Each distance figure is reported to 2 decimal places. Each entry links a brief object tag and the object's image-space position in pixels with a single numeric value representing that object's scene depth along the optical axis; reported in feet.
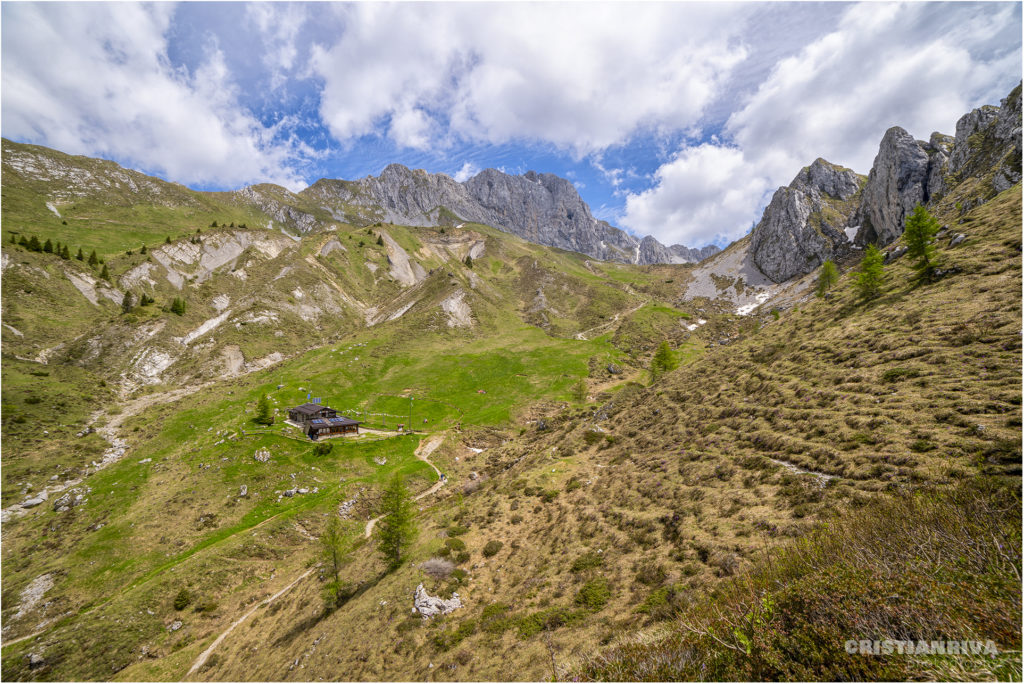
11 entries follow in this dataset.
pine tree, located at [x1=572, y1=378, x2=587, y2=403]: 240.32
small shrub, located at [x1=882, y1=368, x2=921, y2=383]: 71.87
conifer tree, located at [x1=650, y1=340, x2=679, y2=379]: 242.76
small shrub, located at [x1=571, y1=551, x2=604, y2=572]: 63.10
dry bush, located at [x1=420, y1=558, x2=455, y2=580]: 80.02
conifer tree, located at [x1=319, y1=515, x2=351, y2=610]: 97.05
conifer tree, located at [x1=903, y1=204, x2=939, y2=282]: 129.70
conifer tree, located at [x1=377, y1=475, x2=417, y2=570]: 98.73
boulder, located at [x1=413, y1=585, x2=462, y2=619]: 70.54
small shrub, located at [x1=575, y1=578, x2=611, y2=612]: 52.80
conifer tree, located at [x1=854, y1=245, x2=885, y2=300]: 145.89
